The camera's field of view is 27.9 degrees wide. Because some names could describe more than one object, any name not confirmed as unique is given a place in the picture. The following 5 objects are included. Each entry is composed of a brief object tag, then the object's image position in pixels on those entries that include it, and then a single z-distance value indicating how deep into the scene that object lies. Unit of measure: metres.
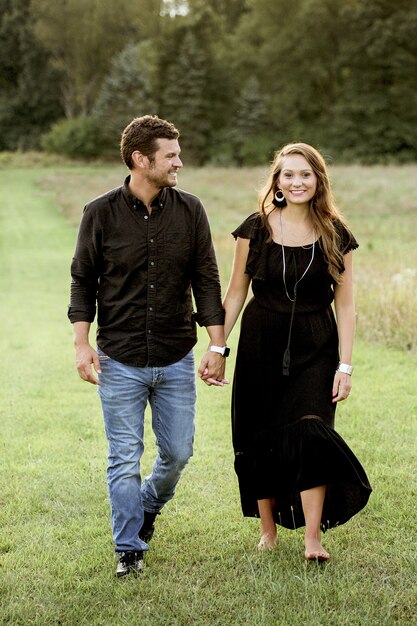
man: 4.03
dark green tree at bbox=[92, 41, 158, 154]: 62.59
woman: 4.05
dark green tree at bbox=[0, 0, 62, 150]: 72.44
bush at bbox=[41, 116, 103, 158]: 63.31
